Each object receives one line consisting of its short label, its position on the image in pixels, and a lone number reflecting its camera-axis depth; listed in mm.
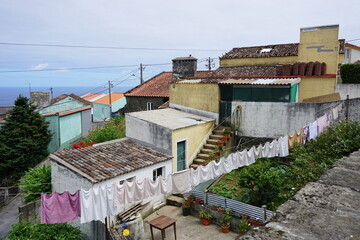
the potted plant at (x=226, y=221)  12969
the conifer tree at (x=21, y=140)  22609
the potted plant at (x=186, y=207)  14664
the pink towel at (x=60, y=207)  10766
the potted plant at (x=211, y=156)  17008
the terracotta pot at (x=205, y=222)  13727
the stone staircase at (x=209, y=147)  17422
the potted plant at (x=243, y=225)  12070
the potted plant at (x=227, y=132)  18578
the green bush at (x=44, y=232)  11055
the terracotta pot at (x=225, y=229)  12935
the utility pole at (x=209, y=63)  47750
